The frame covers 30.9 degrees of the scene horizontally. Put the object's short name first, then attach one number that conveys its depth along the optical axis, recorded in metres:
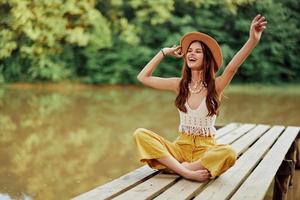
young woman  2.68
